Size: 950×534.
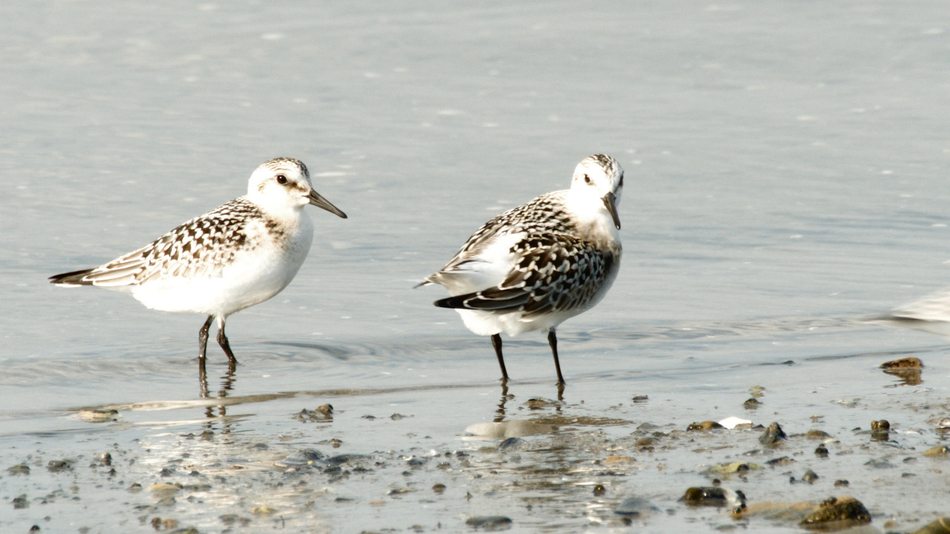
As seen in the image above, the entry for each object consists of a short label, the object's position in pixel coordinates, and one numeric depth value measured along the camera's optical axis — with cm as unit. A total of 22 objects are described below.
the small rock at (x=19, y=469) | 1037
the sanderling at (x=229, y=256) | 1481
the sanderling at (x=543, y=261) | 1322
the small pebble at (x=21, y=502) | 939
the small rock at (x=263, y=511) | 920
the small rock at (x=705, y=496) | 930
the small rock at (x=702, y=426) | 1166
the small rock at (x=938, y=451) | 1035
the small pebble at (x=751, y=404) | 1279
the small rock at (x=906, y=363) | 1446
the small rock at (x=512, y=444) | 1116
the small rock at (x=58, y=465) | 1051
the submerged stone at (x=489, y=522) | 887
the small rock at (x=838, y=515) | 870
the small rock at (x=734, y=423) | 1172
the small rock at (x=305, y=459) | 1047
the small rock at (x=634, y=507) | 914
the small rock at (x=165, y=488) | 971
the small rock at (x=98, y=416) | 1267
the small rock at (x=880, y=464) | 1011
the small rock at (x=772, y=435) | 1101
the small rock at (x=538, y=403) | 1323
